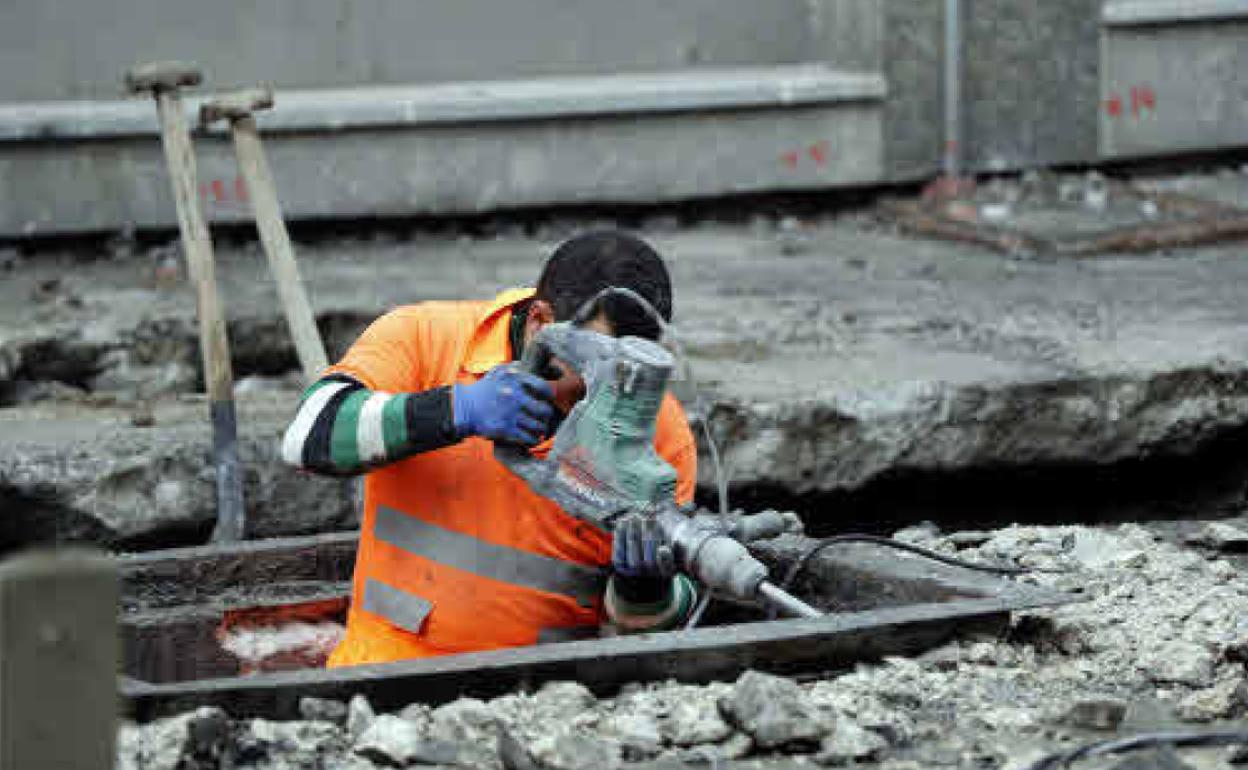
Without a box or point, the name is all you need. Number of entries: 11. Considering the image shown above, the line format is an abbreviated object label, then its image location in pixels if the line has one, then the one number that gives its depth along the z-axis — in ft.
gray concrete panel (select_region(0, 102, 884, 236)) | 45.37
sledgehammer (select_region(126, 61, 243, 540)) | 29.30
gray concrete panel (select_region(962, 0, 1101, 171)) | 50.19
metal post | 49.57
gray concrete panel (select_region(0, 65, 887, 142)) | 45.06
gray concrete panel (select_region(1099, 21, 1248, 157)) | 51.42
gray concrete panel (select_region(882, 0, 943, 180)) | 49.34
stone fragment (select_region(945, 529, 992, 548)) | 27.25
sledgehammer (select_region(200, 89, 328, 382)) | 30.68
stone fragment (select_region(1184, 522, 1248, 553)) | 26.94
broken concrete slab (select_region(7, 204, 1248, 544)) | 31.04
